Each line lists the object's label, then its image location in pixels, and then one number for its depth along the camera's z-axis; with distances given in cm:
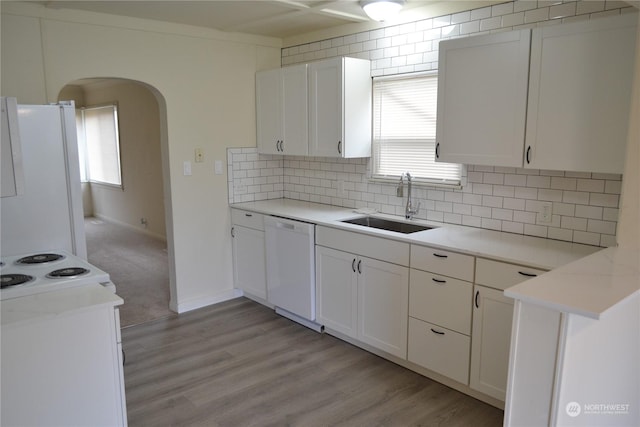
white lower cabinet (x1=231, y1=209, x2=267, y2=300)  428
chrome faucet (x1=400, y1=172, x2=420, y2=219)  366
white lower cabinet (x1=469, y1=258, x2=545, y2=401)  261
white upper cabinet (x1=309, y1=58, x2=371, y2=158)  378
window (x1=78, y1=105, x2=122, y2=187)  808
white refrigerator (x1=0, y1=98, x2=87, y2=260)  275
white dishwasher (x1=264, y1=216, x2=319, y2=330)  379
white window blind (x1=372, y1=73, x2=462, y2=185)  357
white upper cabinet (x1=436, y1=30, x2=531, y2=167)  272
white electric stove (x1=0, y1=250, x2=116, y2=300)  219
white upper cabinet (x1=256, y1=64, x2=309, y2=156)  412
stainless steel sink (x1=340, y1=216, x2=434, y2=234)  361
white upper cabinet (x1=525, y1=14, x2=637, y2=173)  235
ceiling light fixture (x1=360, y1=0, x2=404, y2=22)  327
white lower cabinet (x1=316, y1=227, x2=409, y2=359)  321
